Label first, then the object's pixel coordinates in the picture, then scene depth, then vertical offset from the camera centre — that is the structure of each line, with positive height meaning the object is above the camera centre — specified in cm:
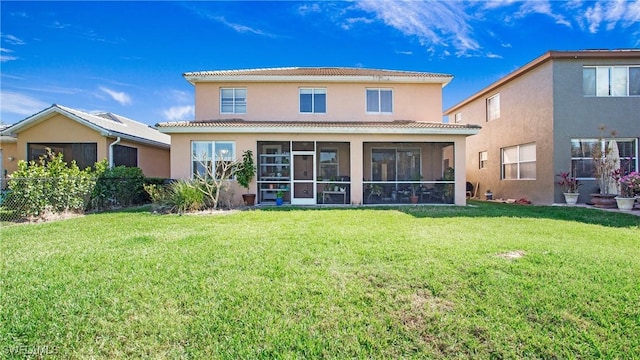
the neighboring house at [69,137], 1488 +229
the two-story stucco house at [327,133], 1334 +207
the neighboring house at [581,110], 1317 +300
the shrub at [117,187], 1167 -29
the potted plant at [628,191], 1109 -60
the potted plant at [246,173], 1305 +28
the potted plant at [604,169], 1243 +32
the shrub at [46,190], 909 -30
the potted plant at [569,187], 1287 -47
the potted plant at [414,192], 1385 -68
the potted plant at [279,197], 1344 -84
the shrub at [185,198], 1114 -69
